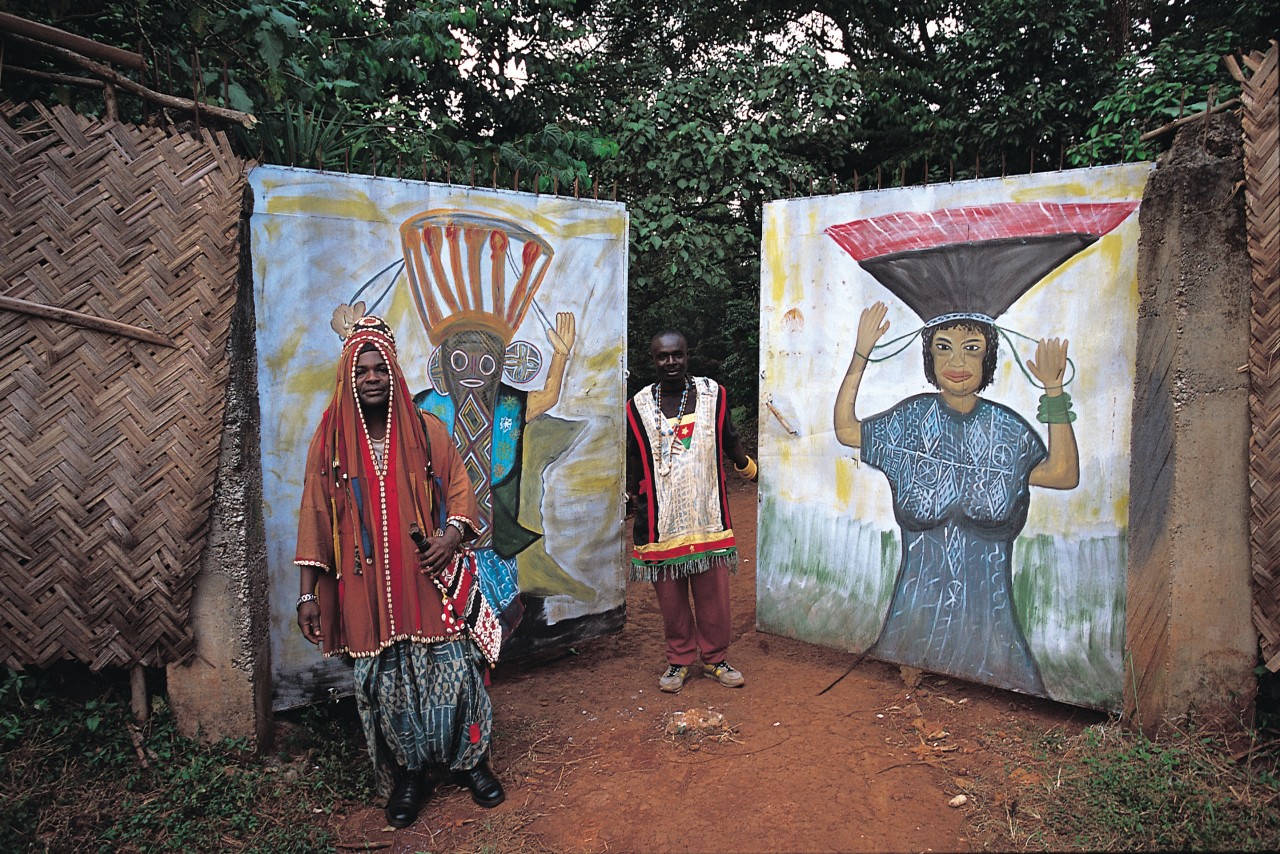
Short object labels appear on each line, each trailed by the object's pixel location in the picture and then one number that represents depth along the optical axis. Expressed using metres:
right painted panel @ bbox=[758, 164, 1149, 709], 3.60
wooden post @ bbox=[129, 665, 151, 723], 3.15
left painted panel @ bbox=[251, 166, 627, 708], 3.57
